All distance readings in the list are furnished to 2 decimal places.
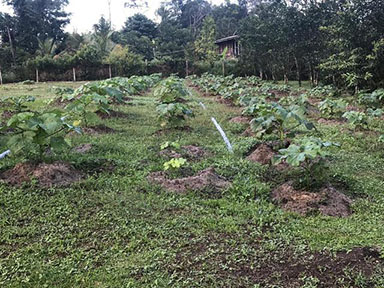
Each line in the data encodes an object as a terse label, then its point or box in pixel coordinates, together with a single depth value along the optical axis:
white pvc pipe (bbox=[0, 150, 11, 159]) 4.56
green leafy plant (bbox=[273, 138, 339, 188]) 3.47
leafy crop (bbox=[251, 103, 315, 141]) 4.71
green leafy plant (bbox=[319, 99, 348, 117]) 8.14
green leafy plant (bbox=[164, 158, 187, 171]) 4.18
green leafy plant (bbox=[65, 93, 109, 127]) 5.64
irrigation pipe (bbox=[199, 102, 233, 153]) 5.57
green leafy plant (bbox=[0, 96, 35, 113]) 6.31
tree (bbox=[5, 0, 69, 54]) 29.20
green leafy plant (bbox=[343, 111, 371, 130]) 6.75
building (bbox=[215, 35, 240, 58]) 33.59
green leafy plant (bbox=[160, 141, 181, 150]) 4.97
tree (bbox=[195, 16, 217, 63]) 32.75
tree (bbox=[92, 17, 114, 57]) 28.47
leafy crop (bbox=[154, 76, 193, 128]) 6.42
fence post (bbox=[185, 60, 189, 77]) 28.44
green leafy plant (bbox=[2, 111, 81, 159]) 3.77
